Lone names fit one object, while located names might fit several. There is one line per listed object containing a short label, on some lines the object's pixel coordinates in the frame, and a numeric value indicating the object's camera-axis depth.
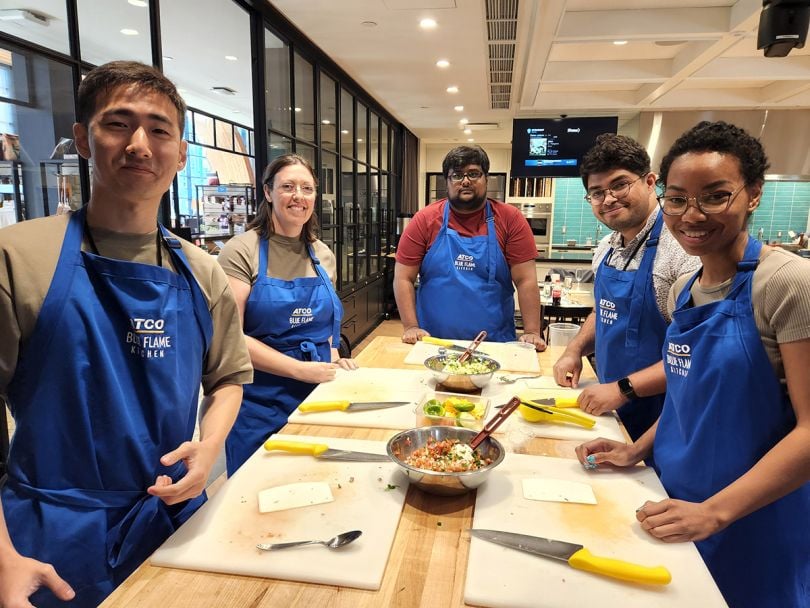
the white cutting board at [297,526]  0.85
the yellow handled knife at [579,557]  0.81
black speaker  2.54
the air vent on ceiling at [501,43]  3.47
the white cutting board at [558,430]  1.35
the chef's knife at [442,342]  2.12
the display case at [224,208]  4.31
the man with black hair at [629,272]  1.62
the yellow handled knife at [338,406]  1.48
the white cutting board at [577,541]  0.79
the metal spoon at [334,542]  0.88
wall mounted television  6.15
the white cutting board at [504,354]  1.93
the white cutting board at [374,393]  1.43
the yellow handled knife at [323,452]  1.19
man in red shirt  2.45
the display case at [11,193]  1.96
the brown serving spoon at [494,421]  1.15
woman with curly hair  0.96
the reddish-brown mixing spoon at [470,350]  1.78
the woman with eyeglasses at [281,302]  1.78
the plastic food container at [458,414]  1.37
